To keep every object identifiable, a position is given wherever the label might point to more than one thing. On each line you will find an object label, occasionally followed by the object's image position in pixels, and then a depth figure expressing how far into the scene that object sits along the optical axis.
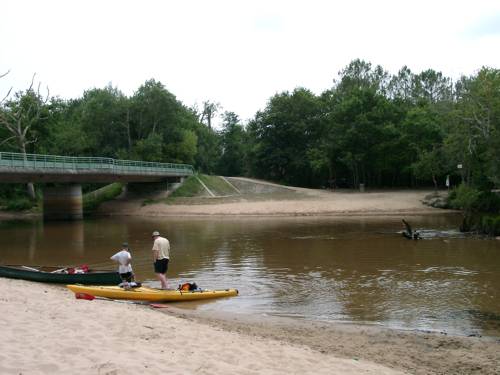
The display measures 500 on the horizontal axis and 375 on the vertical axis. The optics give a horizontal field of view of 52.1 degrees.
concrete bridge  42.03
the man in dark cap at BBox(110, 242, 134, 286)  16.19
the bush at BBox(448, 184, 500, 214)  33.66
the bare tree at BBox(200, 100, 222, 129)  110.19
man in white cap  16.19
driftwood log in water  29.67
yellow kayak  15.09
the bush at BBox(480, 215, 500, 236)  30.22
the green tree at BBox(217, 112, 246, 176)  94.31
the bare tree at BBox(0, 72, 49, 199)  62.75
